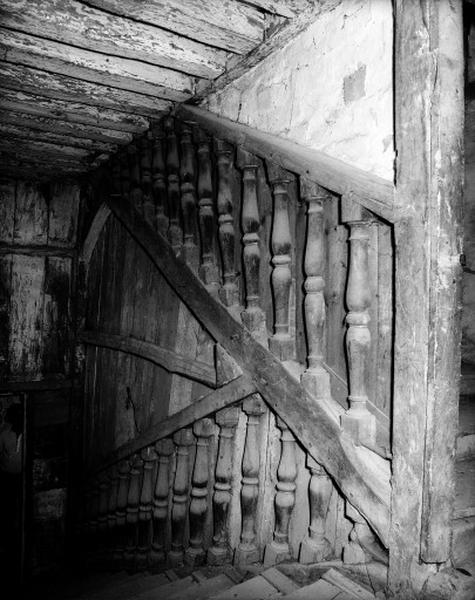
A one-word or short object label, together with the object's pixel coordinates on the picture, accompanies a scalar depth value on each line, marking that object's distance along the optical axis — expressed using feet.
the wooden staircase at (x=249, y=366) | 5.20
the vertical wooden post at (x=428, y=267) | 4.38
